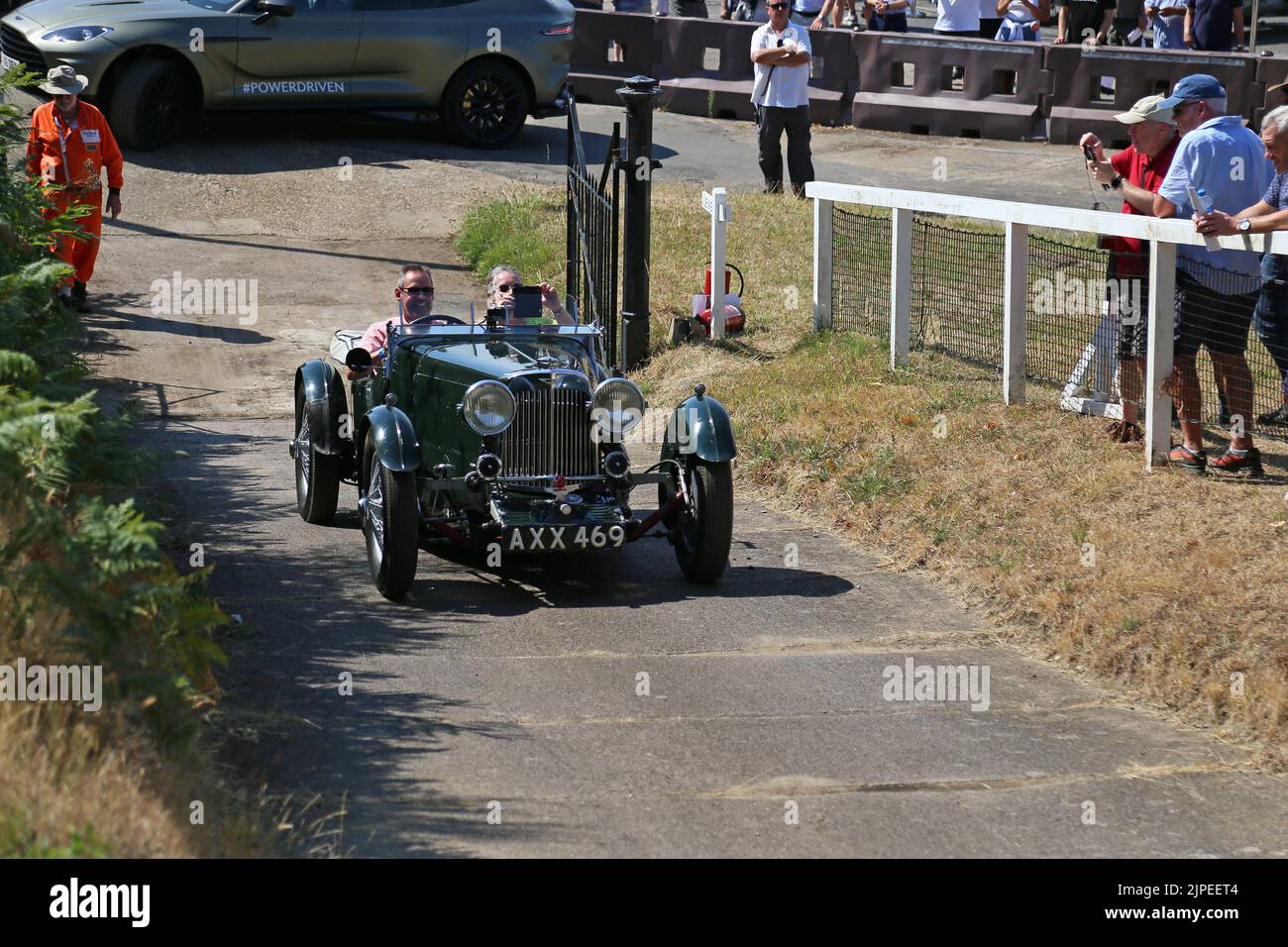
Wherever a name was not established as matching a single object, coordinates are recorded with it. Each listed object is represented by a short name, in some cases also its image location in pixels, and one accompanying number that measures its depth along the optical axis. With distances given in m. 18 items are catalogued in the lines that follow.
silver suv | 16.53
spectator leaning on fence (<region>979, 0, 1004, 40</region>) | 21.27
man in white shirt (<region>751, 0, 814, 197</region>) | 16.38
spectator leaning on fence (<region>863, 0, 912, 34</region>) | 21.97
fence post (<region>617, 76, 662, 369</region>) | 12.66
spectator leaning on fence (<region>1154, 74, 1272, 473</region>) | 8.78
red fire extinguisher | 13.21
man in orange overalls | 13.38
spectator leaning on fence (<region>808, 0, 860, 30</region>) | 21.47
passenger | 9.54
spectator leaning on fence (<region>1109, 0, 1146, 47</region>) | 24.83
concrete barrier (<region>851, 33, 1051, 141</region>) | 19.97
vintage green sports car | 8.09
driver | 9.70
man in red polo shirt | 9.27
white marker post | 12.91
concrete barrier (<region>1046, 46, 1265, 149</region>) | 19.00
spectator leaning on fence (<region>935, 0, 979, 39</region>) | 20.81
